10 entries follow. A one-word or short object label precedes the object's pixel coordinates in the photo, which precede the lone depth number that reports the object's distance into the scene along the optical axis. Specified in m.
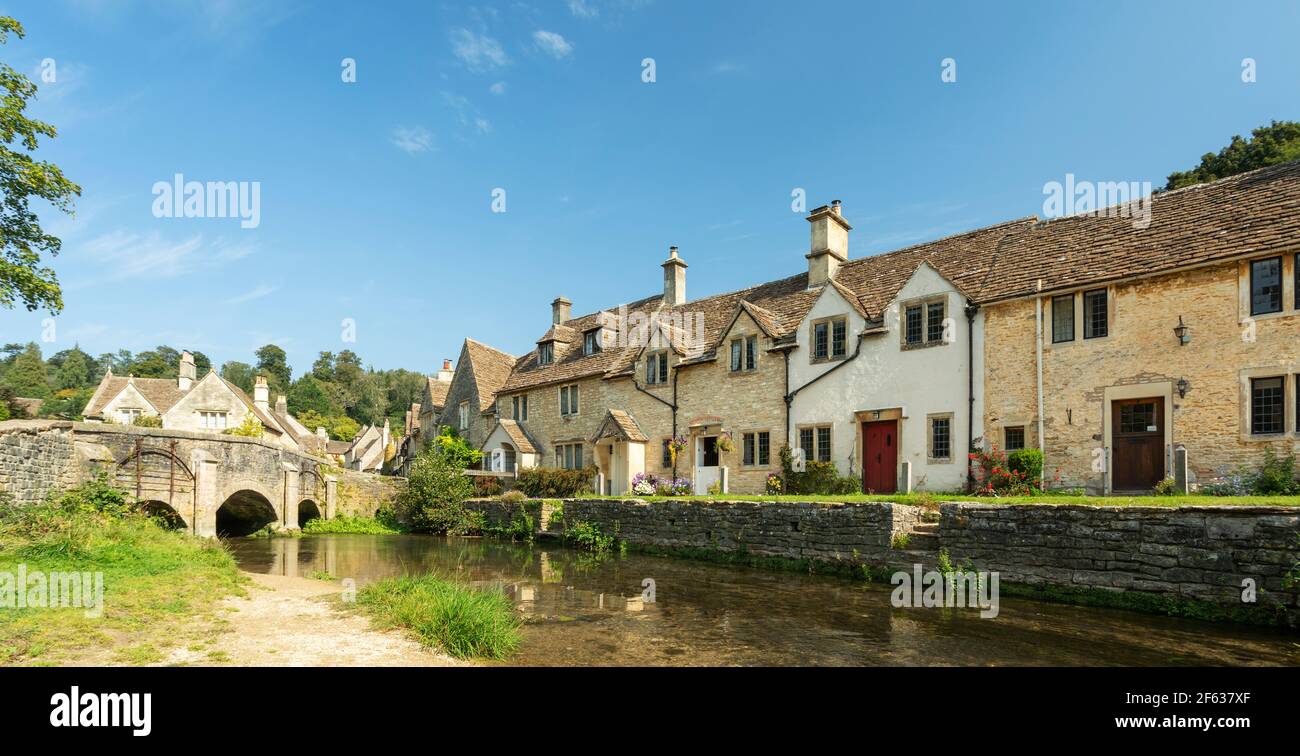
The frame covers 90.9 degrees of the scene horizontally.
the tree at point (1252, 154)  27.00
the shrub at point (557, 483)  29.84
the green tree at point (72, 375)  94.19
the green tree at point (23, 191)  17.16
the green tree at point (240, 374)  128.50
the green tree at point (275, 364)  120.81
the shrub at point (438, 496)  28.89
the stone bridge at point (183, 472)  15.21
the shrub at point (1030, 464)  17.55
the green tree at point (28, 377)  76.38
